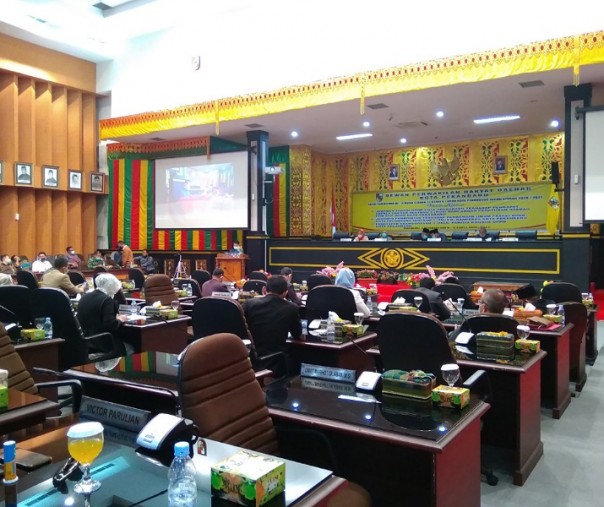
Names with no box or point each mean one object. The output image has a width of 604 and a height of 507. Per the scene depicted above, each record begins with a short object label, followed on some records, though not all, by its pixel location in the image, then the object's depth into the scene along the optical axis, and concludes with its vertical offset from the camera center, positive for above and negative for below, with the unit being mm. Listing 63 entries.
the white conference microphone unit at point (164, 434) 1486 -547
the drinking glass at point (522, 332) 3361 -564
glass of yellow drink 1313 -512
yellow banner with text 11805 +820
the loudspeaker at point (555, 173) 9148 +1200
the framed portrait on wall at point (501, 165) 11977 +1748
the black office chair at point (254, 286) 6199 -518
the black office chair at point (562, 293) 5164 -492
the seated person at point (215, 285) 6012 -492
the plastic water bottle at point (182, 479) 1224 -563
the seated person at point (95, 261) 11367 -426
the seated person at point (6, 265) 8650 -433
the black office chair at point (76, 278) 7457 -515
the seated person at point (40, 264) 10362 -457
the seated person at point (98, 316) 4117 -581
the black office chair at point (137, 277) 7953 -537
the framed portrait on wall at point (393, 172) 13461 +1786
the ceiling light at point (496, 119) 10080 +2390
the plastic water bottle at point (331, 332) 3629 -620
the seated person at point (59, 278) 5863 -405
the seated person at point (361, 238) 10367 +83
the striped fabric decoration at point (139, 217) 12461 +611
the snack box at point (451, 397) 2068 -608
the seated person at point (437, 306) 4371 -523
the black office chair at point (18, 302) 4742 -549
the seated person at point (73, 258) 11047 -368
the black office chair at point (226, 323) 3457 -559
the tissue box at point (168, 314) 4496 -612
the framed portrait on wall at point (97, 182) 13328 +1492
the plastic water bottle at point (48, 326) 3740 -597
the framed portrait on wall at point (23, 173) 11836 +1526
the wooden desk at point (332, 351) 3551 -770
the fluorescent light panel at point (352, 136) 11672 +2361
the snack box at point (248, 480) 1239 -569
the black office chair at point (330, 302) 4516 -521
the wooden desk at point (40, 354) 3364 -738
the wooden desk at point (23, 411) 1760 -580
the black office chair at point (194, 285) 6434 -538
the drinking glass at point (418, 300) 4434 -487
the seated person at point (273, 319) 3586 -522
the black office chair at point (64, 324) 3762 -591
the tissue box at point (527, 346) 3143 -613
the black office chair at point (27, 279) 6727 -488
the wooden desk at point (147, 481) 1269 -613
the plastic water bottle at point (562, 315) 4148 -568
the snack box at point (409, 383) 2166 -586
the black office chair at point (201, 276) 7770 -505
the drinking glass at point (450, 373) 2264 -558
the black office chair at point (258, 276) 7244 -470
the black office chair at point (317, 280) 6531 -477
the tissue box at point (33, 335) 3525 -622
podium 11125 -489
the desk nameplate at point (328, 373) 2557 -646
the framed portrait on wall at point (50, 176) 12414 +1540
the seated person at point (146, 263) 11695 -481
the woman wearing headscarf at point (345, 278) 6387 -435
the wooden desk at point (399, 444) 1832 -746
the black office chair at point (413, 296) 4383 -483
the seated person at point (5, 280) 5703 -416
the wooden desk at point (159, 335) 4266 -776
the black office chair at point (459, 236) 9492 +116
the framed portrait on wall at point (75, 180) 12945 +1504
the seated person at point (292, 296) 4936 -508
